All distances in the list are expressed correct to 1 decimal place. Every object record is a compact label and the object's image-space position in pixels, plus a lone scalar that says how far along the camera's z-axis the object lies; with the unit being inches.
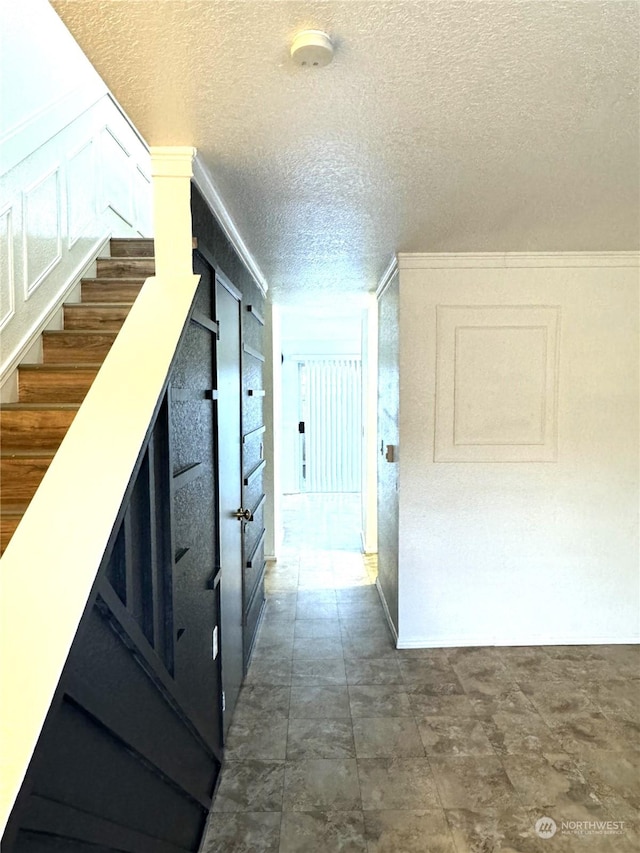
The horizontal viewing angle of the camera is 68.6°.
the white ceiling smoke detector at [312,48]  38.7
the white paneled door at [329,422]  291.4
